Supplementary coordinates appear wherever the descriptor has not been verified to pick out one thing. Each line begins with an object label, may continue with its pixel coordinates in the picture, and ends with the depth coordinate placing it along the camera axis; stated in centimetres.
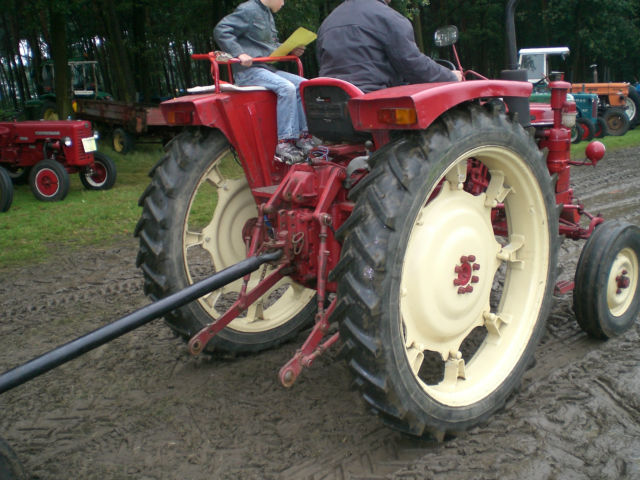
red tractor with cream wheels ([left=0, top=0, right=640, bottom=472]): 236
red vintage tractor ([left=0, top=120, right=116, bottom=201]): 1038
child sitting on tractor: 329
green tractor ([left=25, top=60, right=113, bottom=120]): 1853
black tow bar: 208
